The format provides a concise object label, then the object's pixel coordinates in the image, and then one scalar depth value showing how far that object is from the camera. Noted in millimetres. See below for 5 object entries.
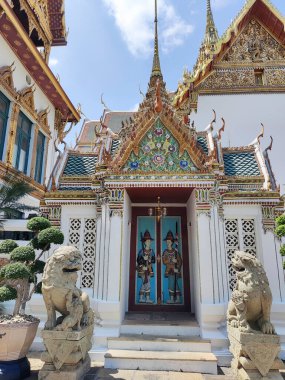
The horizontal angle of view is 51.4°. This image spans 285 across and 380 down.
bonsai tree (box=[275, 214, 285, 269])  4469
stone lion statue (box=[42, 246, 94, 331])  3629
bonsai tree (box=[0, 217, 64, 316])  3998
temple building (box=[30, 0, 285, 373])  4770
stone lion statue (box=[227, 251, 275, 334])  3629
